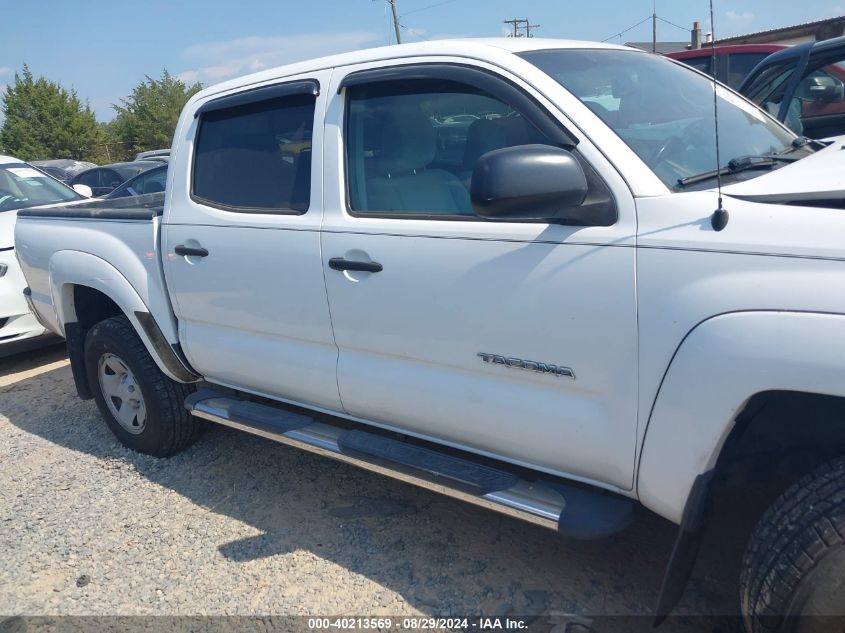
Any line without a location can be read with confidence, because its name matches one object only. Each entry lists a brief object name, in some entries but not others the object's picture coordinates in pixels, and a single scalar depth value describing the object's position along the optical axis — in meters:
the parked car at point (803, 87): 5.00
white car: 5.92
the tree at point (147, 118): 48.09
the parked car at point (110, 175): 13.34
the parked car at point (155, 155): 17.82
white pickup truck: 1.96
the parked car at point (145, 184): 9.16
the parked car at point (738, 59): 8.19
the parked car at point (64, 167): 20.19
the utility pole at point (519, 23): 43.38
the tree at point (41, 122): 42.89
